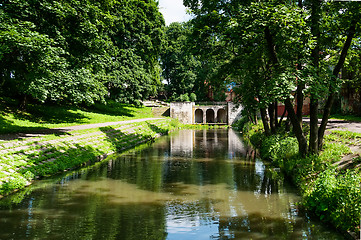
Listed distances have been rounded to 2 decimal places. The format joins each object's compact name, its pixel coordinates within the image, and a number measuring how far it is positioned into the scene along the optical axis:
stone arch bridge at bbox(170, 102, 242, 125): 48.25
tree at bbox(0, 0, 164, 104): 12.02
